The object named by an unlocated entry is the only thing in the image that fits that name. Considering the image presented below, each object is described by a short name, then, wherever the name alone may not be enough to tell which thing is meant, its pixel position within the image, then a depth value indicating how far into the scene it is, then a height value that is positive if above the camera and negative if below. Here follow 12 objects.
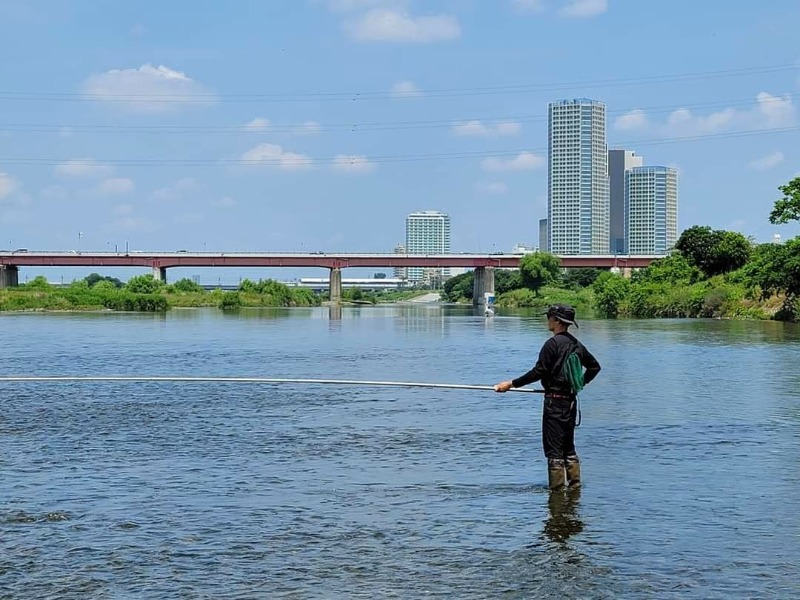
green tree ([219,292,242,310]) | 125.00 -0.79
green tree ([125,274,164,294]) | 119.81 +1.04
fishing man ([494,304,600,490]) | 11.20 -0.86
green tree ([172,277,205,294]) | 138.00 +1.10
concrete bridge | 128.00 +4.30
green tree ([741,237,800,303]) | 62.41 +1.52
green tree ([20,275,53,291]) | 116.16 +1.10
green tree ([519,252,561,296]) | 138.62 +3.54
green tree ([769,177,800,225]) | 59.06 +5.02
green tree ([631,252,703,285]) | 91.44 +2.14
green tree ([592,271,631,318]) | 95.50 +0.14
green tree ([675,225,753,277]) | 87.19 +3.98
